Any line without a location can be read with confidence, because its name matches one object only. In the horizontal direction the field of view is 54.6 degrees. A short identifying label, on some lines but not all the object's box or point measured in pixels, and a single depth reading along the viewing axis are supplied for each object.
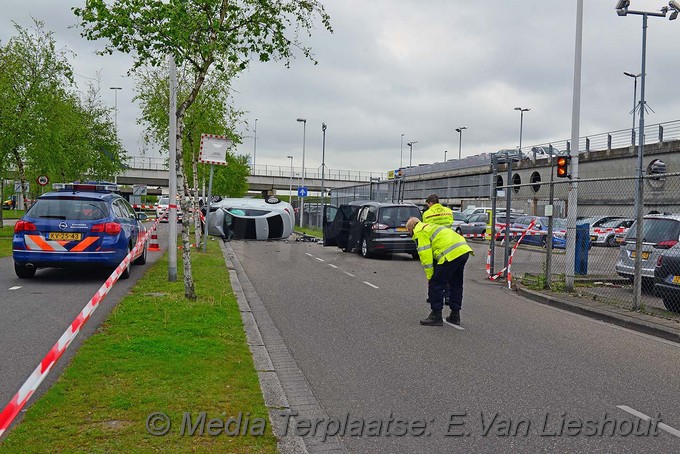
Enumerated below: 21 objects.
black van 20.00
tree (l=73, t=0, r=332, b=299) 8.91
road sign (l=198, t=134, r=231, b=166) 14.57
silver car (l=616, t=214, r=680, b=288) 11.87
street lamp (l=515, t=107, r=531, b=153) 65.57
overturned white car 23.80
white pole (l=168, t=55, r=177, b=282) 11.77
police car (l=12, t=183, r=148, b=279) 11.70
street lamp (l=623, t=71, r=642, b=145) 36.72
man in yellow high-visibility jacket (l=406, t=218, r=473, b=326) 8.98
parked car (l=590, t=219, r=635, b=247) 17.49
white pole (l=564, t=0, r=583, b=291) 13.27
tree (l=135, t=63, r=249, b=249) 21.19
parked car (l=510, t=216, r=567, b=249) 16.48
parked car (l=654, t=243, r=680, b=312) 10.14
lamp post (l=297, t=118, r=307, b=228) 45.62
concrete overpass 71.04
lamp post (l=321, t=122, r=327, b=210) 47.03
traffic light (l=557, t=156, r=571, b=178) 13.95
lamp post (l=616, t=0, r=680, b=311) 10.30
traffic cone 20.96
